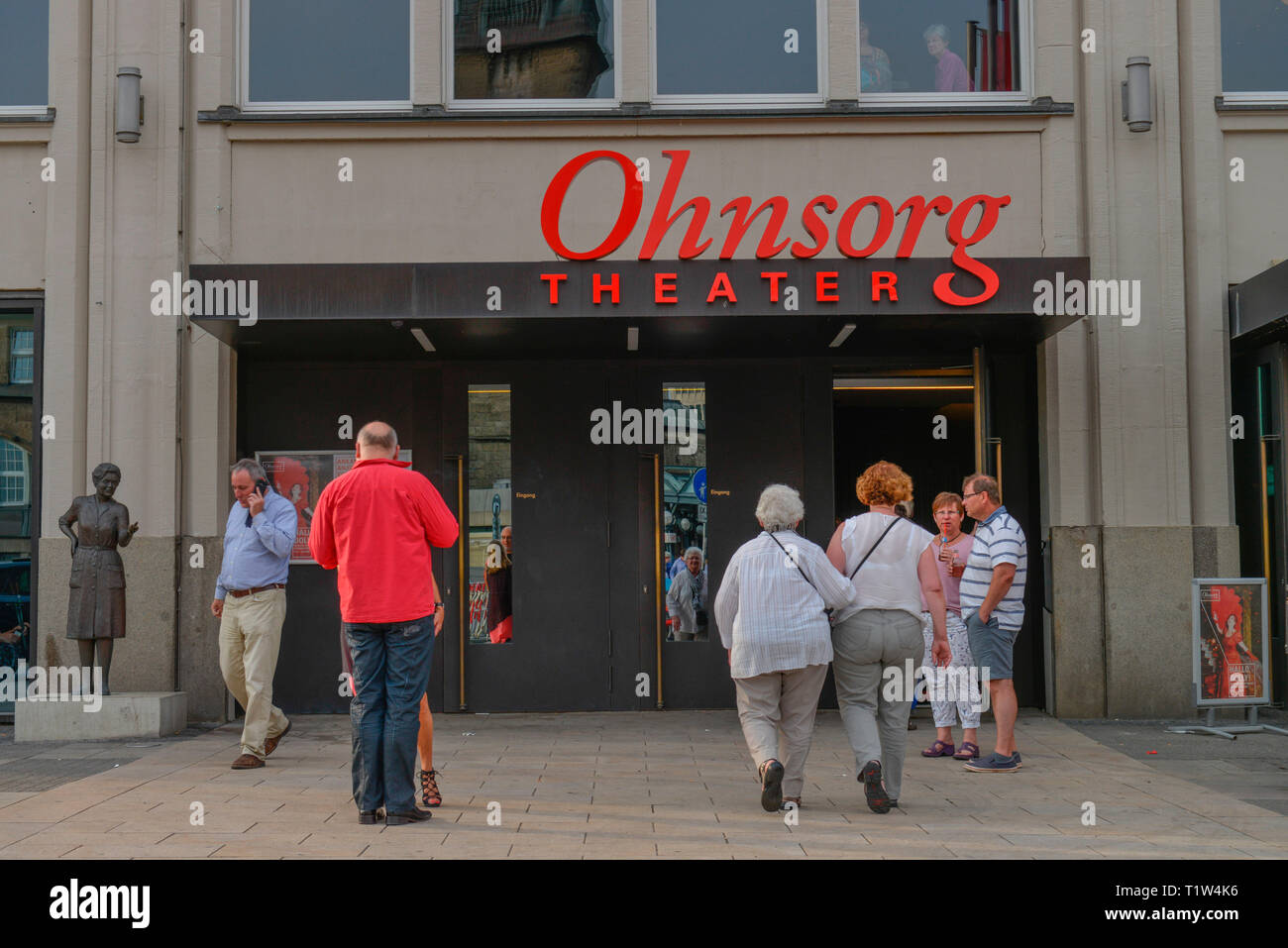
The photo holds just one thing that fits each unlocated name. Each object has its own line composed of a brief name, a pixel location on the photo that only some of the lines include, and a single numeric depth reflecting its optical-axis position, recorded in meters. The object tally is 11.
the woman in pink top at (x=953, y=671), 8.70
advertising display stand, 9.91
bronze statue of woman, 9.80
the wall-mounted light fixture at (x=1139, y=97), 10.67
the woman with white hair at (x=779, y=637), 6.82
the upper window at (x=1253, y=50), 11.13
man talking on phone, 8.51
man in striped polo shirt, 8.07
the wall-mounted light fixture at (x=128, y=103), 10.67
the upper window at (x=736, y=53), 11.17
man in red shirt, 6.68
